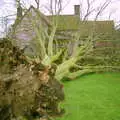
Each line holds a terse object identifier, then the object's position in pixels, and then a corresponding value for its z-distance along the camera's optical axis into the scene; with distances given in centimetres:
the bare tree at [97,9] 953
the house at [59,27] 901
